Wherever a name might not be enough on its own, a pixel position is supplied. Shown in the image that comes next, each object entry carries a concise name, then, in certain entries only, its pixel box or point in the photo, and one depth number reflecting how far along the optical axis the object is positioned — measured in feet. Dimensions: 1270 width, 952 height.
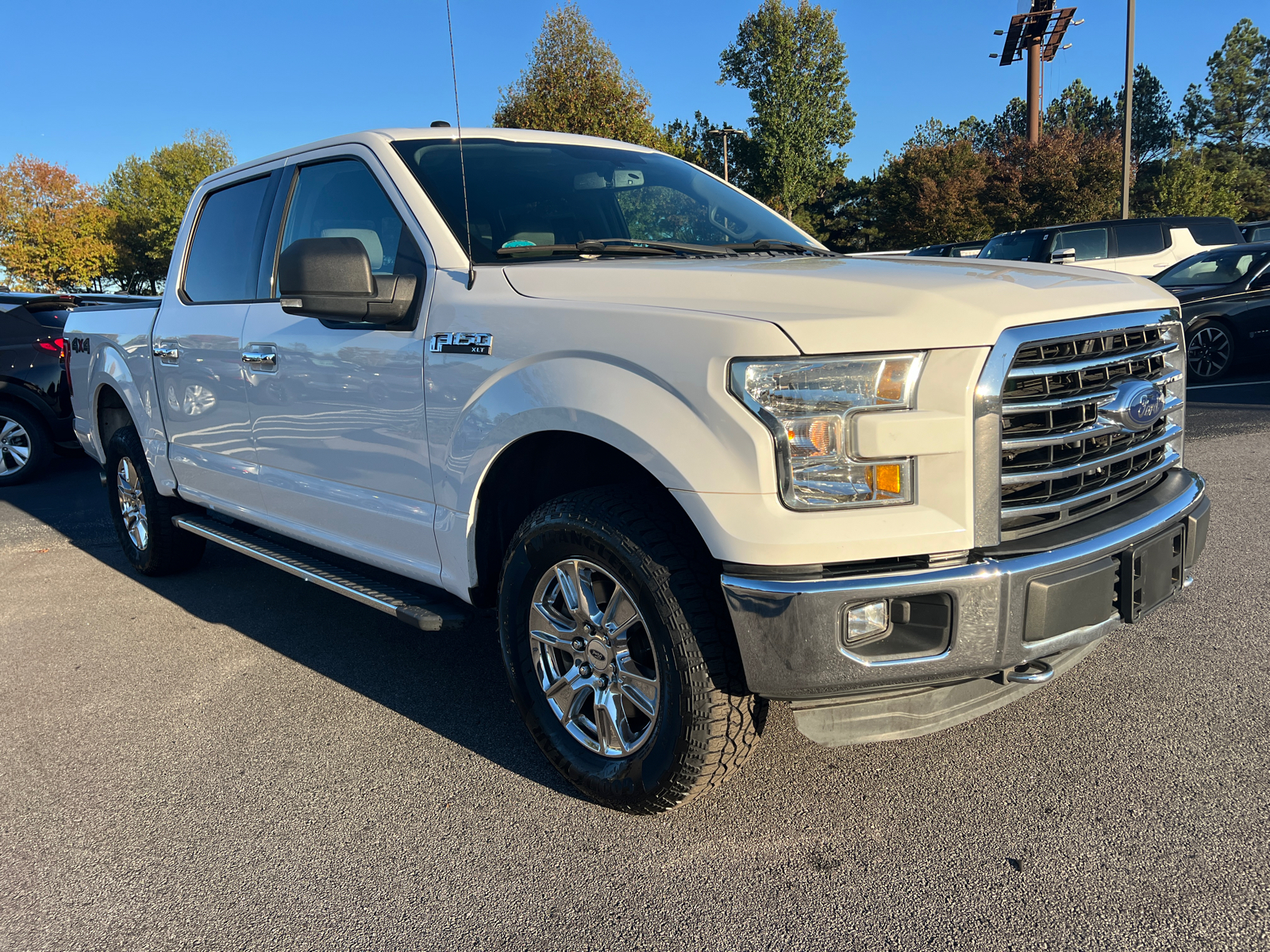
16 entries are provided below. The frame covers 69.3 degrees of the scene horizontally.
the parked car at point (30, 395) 27.94
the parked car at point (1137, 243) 46.29
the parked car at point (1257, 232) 54.29
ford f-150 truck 6.84
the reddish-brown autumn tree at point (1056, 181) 130.41
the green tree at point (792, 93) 192.95
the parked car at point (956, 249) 71.87
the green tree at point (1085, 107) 249.75
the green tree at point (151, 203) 190.29
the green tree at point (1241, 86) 231.30
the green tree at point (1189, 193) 121.39
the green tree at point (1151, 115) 257.96
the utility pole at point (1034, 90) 124.67
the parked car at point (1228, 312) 31.89
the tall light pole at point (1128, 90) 67.21
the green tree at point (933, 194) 143.33
